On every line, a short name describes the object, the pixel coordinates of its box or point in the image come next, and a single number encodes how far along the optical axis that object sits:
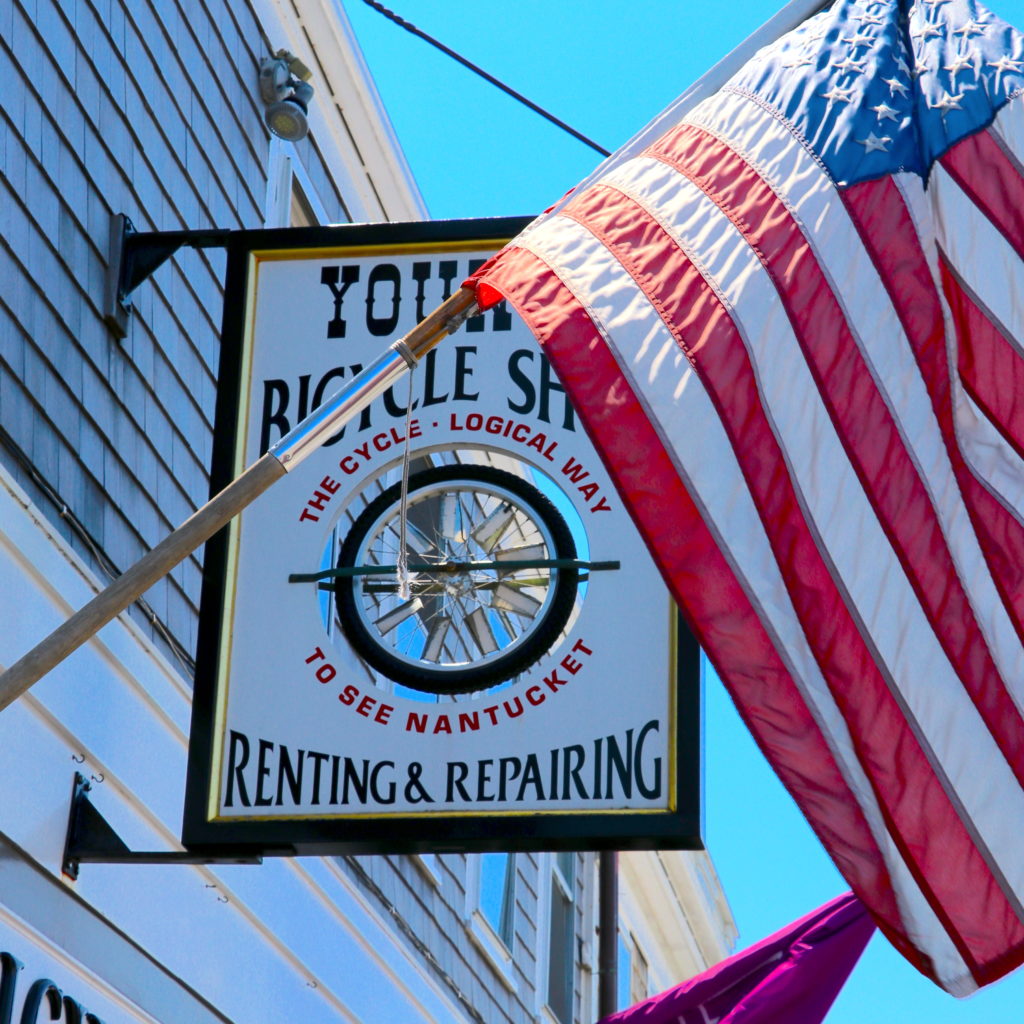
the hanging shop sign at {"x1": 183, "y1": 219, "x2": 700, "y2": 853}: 5.57
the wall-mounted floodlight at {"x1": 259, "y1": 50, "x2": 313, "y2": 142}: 8.48
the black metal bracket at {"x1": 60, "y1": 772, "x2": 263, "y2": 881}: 5.79
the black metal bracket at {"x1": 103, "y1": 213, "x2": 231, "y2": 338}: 6.77
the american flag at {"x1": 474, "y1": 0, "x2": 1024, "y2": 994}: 4.45
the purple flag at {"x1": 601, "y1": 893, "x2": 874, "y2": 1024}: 6.63
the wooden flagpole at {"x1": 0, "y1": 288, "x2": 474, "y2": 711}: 4.36
